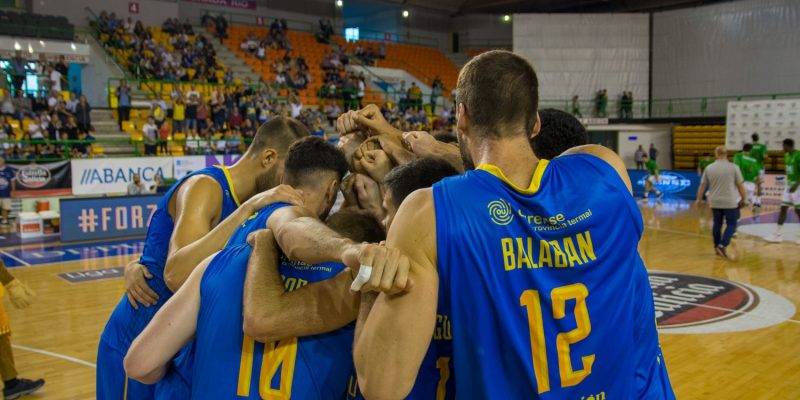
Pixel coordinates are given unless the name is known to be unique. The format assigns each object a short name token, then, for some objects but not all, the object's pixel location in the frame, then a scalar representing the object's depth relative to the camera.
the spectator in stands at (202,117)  19.30
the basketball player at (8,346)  5.09
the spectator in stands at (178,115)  19.09
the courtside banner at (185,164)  15.90
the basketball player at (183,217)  2.98
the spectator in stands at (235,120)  19.99
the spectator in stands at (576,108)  28.11
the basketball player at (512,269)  1.61
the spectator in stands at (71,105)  17.45
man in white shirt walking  10.70
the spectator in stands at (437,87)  28.76
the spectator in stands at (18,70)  18.58
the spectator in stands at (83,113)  17.42
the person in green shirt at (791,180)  11.93
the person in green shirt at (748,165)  14.65
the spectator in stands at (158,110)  18.41
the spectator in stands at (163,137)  17.42
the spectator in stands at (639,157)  26.36
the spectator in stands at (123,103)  18.98
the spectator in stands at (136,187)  14.67
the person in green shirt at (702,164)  20.74
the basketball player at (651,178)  20.72
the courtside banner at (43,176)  14.37
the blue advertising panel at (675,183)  21.06
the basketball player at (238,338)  2.01
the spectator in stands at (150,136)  16.84
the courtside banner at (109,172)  14.51
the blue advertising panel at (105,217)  13.33
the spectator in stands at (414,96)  26.56
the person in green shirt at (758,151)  15.98
